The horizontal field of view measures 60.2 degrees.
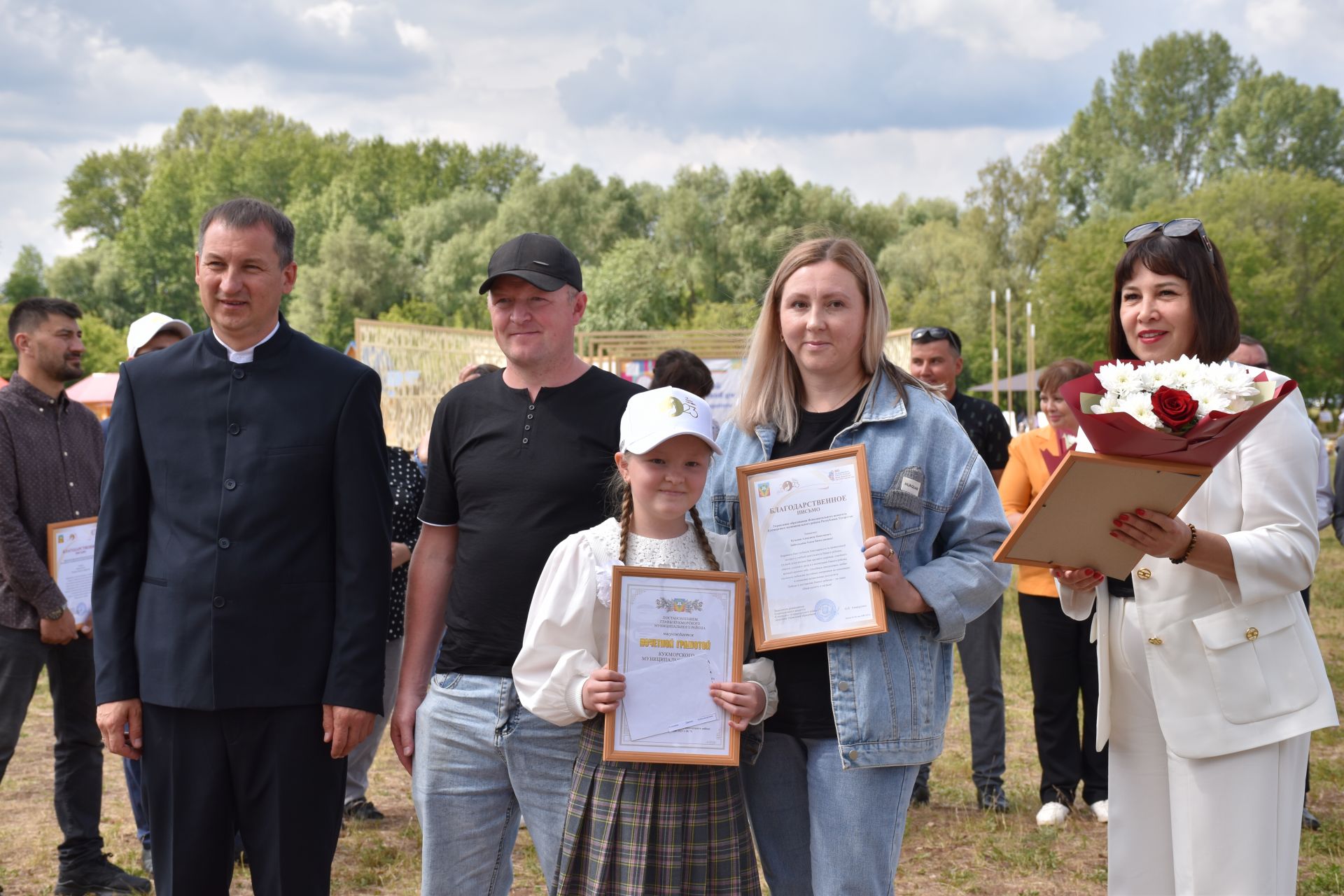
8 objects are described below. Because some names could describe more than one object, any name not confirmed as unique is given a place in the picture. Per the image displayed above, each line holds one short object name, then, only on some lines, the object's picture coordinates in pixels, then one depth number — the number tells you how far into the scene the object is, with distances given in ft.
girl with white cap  9.42
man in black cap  10.56
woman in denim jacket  9.34
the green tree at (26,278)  213.05
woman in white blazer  9.76
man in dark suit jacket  10.43
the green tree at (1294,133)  235.20
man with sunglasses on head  21.06
